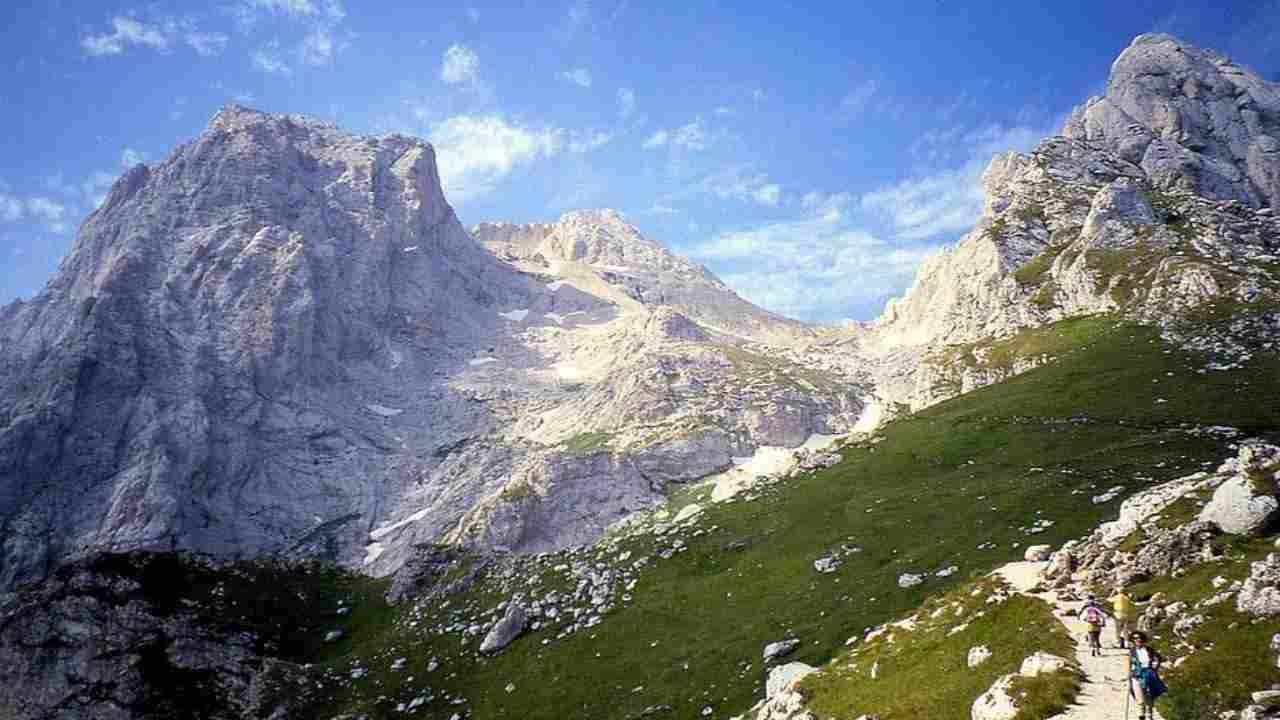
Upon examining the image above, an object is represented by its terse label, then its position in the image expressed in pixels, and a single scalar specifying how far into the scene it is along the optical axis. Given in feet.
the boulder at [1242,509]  106.42
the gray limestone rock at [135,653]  285.64
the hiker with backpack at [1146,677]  74.23
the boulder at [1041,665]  89.25
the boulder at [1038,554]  145.59
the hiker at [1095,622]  94.07
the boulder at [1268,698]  69.46
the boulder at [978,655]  105.29
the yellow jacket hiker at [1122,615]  94.27
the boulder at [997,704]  86.17
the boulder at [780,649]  194.39
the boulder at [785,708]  120.06
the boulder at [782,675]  154.99
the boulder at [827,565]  252.21
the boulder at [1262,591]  84.48
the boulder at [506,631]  271.69
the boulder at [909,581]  208.03
